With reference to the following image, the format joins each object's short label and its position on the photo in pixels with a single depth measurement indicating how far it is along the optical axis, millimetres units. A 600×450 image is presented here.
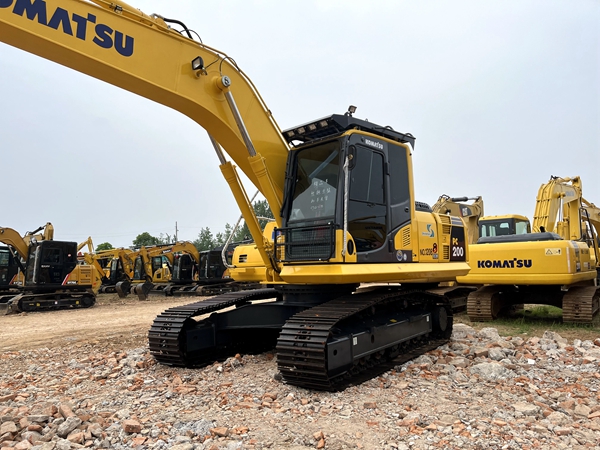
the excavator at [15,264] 18922
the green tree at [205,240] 80062
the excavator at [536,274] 9062
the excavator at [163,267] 24000
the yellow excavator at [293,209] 4699
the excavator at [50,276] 17625
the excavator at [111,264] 24484
